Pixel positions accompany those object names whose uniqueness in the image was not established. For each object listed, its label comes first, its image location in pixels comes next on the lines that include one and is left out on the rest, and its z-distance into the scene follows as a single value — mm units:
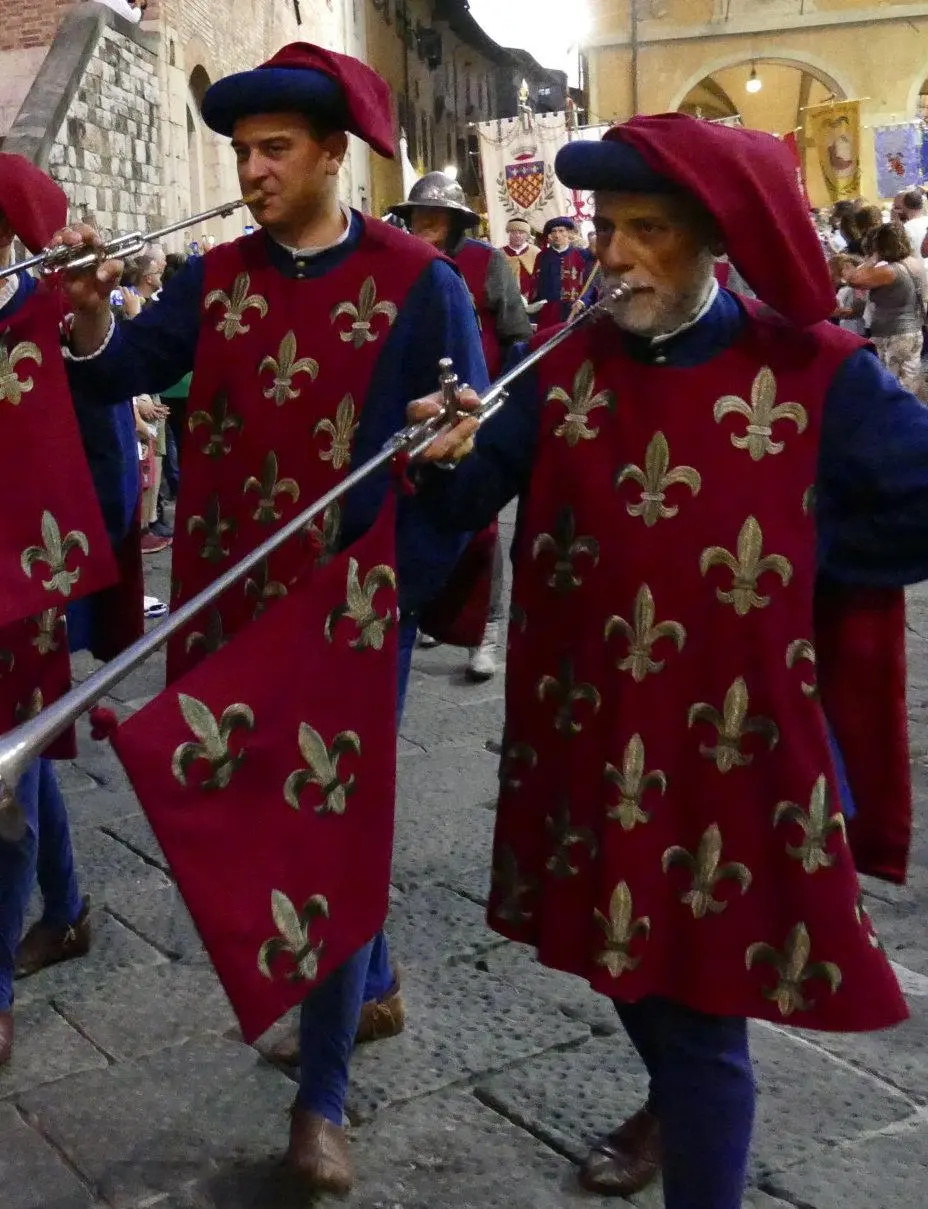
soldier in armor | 5801
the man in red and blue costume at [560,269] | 11914
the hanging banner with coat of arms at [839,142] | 23062
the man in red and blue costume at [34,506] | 2906
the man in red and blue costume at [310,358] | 2639
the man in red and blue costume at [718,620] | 2105
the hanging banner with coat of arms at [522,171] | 16297
